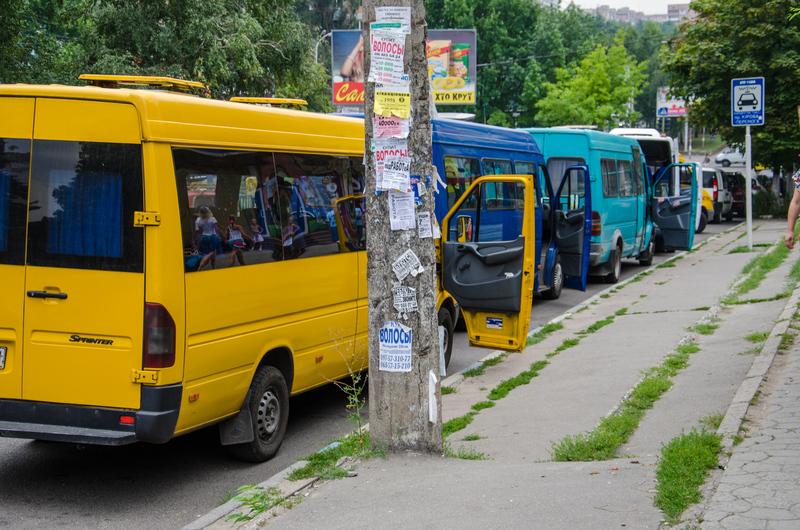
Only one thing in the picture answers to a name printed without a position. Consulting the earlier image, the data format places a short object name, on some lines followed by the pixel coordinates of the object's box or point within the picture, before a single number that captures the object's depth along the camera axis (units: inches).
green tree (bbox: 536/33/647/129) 2329.0
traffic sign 828.0
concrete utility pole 267.7
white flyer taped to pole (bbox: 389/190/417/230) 267.6
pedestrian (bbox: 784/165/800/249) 353.7
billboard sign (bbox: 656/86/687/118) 2509.8
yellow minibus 257.9
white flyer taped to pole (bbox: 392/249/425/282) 269.0
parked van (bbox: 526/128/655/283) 752.3
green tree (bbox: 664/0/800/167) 1382.5
